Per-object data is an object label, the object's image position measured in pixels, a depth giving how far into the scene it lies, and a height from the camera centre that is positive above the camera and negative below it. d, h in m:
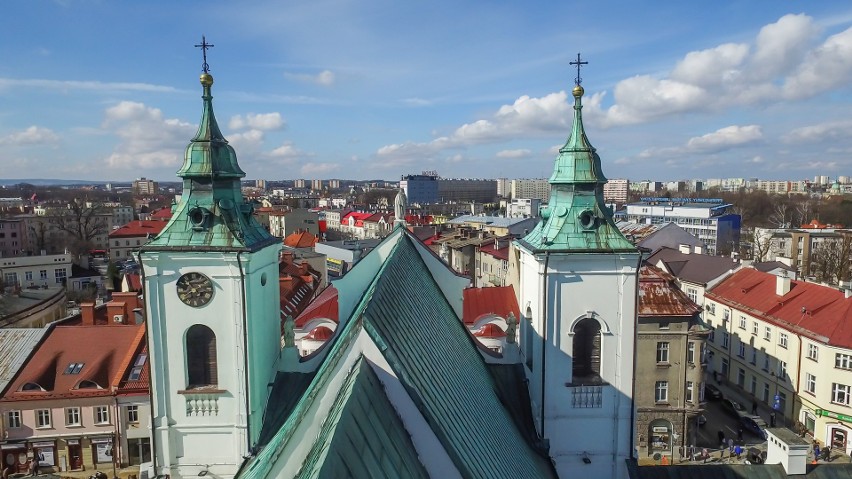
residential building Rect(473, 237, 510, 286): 61.12 -8.37
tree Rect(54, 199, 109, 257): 96.19 -6.11
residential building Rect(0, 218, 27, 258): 91.88 -7.72
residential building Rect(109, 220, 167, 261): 89.00 -7.51
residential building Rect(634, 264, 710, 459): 31.61 -10.14
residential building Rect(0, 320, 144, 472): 27.86 -10.91
